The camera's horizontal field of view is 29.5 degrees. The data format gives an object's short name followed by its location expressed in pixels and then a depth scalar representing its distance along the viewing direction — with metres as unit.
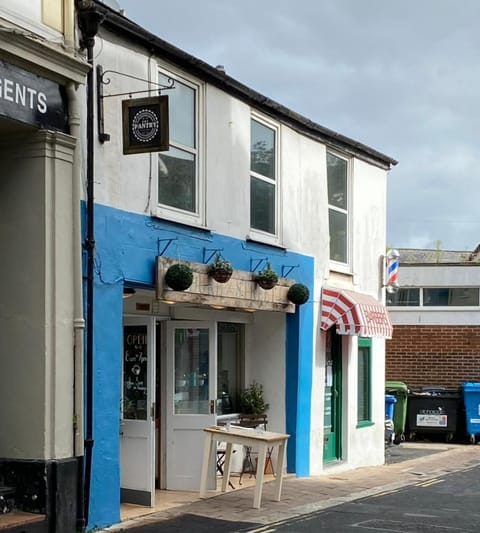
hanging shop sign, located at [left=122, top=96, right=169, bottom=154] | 9.37
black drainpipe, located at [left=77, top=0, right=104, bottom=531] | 9.20
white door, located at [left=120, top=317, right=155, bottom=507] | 10.64
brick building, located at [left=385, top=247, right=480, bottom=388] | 21.47
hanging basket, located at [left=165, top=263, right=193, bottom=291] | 10.29
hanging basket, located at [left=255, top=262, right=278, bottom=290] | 12.25
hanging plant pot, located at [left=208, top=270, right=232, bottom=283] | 11.16
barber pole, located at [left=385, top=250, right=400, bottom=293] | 16.69
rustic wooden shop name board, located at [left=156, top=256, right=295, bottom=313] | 10.43
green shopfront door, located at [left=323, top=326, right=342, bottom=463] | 14.81
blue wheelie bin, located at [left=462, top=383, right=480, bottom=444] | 20.09
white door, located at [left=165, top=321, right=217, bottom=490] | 11.85
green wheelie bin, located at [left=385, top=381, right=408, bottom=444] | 20.03
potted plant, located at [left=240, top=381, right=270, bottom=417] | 13.30
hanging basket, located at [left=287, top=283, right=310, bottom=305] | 13.01
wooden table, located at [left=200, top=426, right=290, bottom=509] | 10.59
